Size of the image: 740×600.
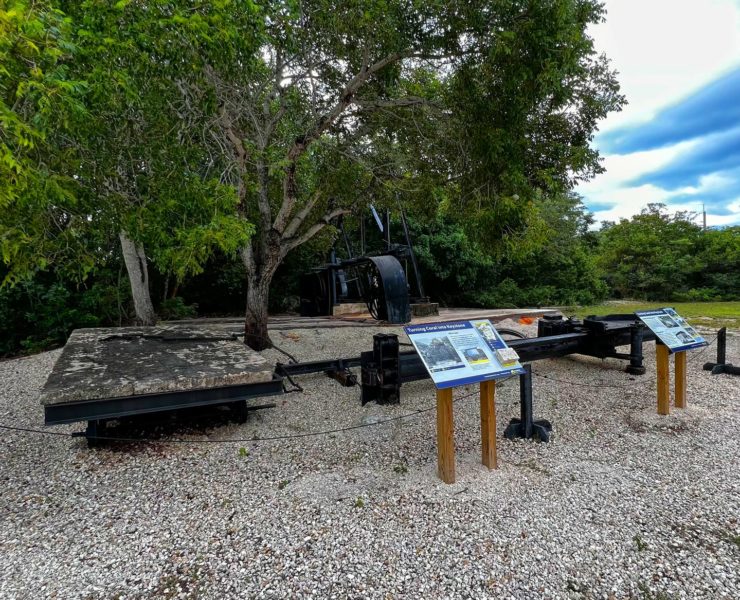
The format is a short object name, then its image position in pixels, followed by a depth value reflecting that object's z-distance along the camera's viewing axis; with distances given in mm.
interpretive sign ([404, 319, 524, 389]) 2514
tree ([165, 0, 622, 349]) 4078
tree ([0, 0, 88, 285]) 1701
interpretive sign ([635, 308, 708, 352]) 3762
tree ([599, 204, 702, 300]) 19609
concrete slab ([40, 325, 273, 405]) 2895
